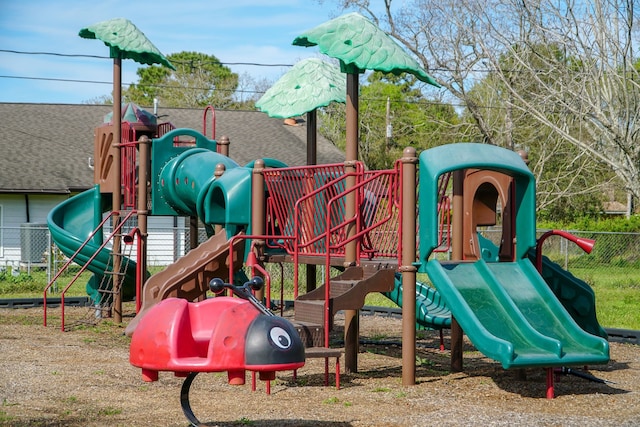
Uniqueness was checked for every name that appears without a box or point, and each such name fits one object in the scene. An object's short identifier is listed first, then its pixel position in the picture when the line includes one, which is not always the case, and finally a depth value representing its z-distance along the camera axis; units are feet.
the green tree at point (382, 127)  150.61
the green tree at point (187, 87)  191.72
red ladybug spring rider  18.57
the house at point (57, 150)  92.89
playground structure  30.99
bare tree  67.26
